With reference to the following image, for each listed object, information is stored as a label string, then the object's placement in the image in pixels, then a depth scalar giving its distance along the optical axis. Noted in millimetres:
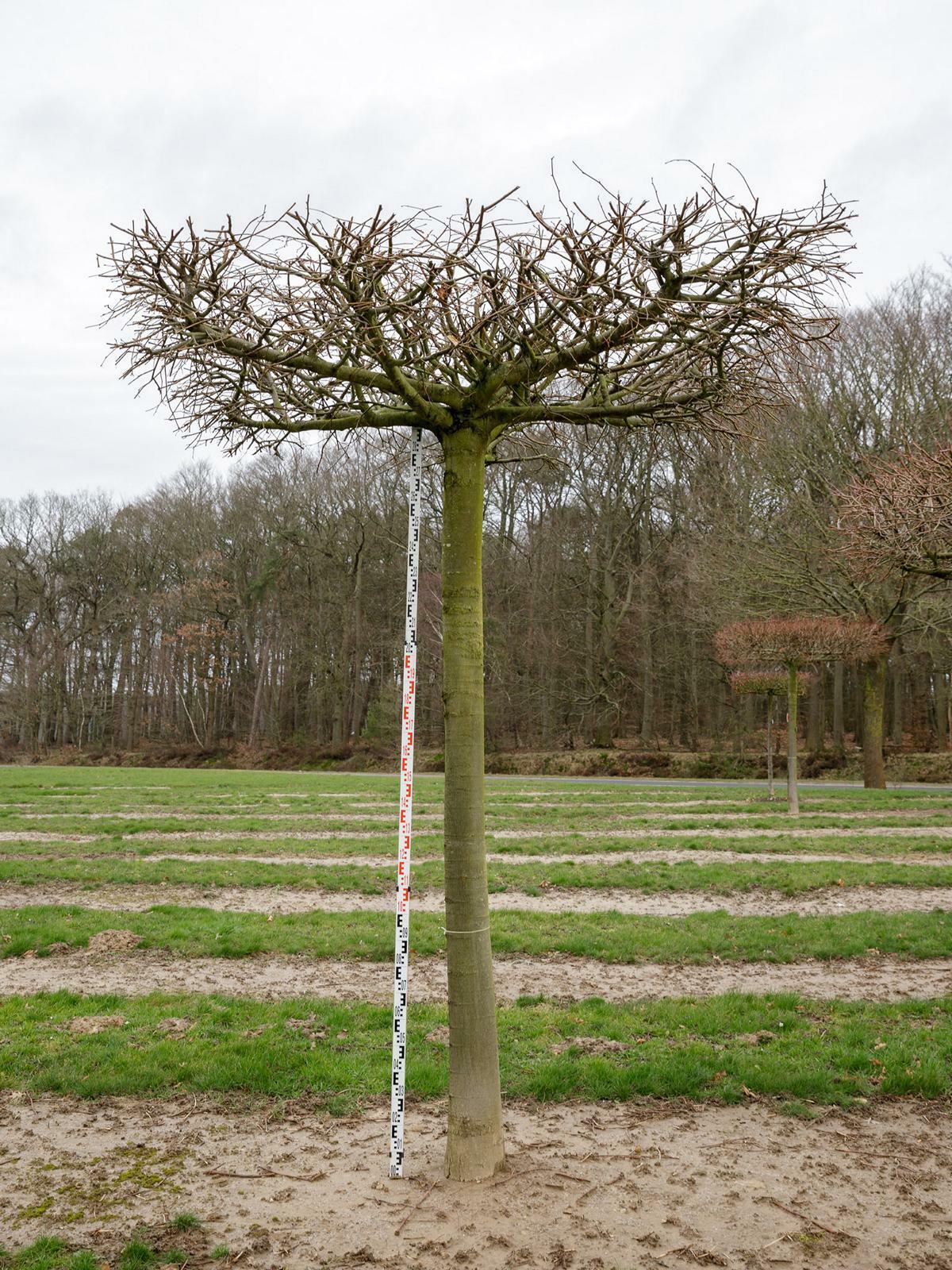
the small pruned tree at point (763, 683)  21484
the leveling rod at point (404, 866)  4230
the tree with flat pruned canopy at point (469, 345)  3820
